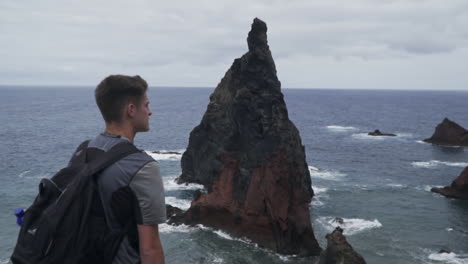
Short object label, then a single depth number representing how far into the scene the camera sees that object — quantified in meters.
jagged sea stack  33.12
